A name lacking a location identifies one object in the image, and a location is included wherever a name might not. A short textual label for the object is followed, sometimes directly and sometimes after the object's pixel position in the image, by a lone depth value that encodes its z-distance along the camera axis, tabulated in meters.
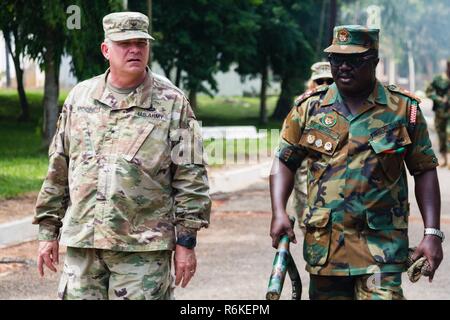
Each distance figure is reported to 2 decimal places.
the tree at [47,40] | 16.28
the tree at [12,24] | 16.81
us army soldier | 4.64
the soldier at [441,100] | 17.88
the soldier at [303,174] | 7.98
